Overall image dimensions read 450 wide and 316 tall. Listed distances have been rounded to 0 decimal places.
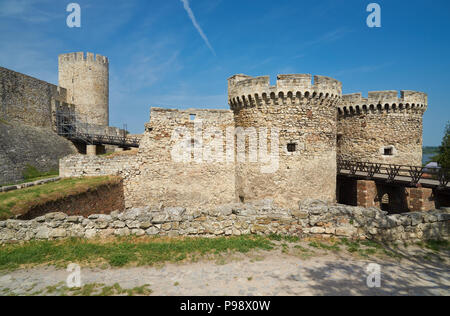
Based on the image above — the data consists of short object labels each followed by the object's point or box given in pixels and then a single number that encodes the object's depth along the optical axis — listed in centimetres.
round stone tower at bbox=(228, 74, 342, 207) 1248
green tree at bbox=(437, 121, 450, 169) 2545
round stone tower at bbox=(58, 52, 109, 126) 3225
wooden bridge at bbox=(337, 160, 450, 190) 1379
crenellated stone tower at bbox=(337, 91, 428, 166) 1728
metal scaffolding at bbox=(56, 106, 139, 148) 2658
